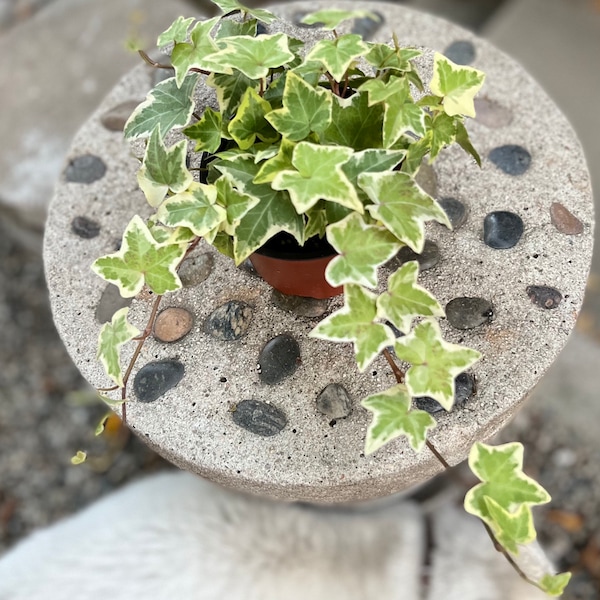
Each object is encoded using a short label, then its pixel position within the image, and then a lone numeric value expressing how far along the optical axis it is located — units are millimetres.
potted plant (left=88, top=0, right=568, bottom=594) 581
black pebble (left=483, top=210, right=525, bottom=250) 805
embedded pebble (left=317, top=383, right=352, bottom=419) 740
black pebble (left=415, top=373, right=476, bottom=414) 727
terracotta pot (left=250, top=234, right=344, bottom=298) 691
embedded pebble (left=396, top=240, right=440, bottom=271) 802
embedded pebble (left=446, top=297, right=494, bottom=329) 766
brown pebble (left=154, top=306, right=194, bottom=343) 804
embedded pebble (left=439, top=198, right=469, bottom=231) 825
